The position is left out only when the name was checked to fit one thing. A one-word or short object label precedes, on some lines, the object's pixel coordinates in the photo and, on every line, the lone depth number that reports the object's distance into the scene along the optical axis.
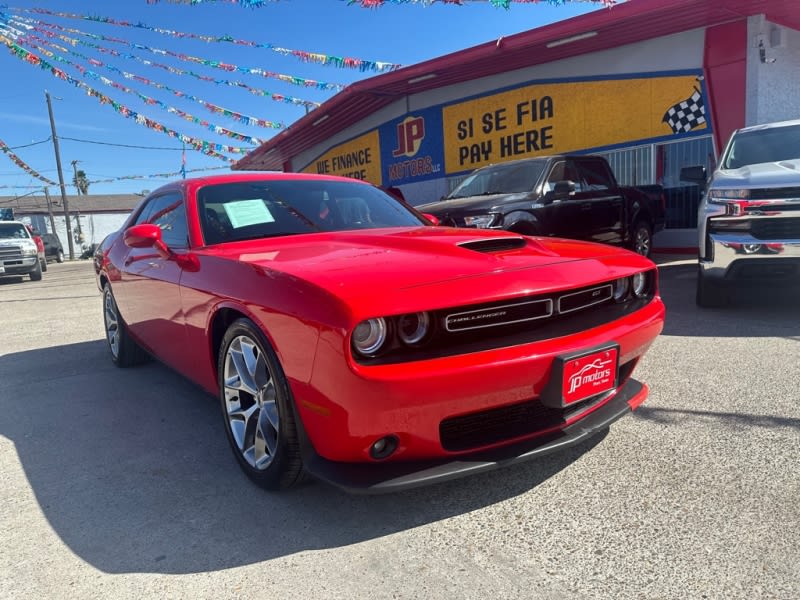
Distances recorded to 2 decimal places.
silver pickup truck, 4.61
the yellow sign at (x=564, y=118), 10.06
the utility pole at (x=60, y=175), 33.53
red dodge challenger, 1.86
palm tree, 71.12
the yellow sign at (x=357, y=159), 17.09
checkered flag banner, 9.62
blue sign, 14.76
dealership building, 9.06
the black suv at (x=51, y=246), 28.36
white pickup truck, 14.74
